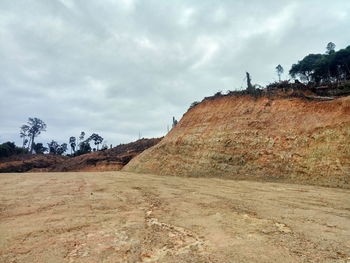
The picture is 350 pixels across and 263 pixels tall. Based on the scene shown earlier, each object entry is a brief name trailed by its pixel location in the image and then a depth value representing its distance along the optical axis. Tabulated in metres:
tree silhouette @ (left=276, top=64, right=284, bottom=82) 62.12
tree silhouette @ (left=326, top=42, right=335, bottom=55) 49.19
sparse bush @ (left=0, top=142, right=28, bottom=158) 47.09
